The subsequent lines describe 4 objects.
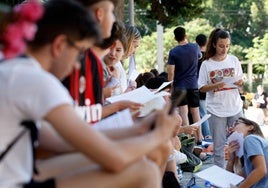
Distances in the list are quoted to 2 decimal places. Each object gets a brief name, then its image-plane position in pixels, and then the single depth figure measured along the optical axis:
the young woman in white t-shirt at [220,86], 6.30
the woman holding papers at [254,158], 4.56
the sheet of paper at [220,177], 4.62
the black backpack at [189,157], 6.69
